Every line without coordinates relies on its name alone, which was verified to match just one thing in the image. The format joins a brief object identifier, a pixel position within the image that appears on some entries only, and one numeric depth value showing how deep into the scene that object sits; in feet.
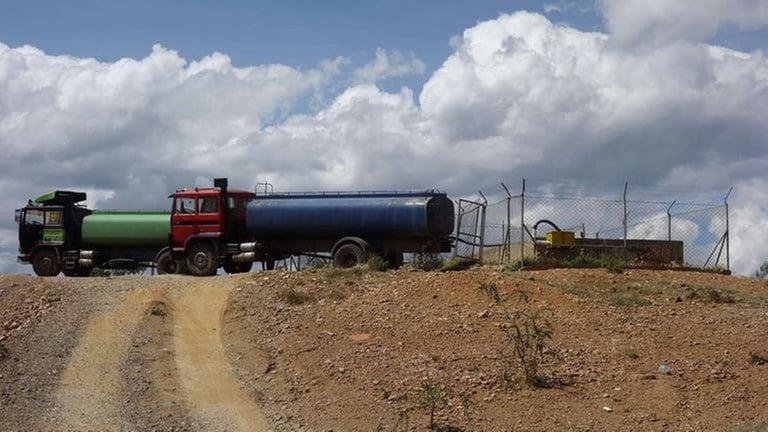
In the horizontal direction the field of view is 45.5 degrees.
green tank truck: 108.88
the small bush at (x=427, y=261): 83.05
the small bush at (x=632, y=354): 48.08
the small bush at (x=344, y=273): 73.36
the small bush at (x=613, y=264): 74.23
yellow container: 81.10
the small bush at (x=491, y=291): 57.67
